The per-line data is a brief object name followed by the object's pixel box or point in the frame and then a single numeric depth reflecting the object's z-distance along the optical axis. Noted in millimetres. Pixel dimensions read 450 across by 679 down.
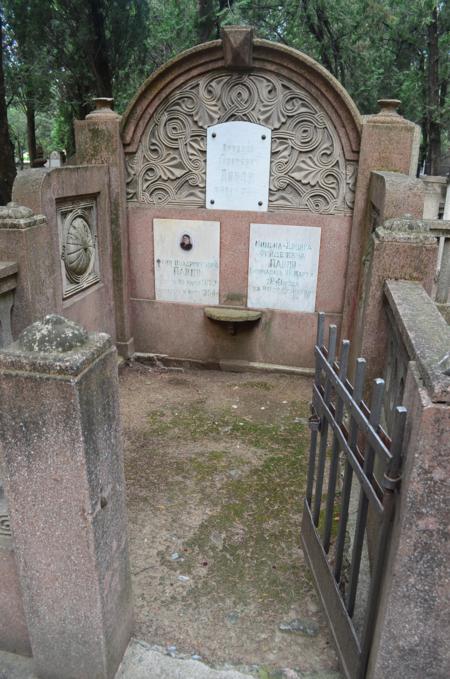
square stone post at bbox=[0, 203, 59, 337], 3373
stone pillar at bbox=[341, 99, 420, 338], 4832
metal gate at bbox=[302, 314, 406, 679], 1772
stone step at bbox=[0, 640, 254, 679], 2193
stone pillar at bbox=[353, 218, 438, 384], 3062
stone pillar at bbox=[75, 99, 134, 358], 5281
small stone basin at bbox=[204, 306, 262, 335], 5527
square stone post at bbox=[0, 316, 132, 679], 1719
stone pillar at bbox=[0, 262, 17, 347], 3191
